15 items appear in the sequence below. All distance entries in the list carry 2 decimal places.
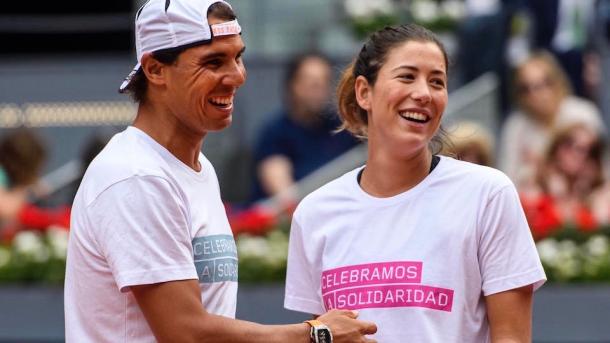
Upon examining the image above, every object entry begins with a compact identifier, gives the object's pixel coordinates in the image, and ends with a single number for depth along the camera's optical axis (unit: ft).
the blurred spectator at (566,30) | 71.61
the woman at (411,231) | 26.18
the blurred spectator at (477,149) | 57.77
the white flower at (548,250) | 52.19
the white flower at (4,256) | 56.09
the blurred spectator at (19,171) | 63.72
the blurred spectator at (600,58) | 72.28
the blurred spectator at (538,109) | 65.82
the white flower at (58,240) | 55.77
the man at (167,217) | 25.64
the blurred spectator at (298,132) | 65.41
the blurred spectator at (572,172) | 60.08
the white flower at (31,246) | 55.67
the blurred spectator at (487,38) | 73.05
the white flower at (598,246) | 53.31
